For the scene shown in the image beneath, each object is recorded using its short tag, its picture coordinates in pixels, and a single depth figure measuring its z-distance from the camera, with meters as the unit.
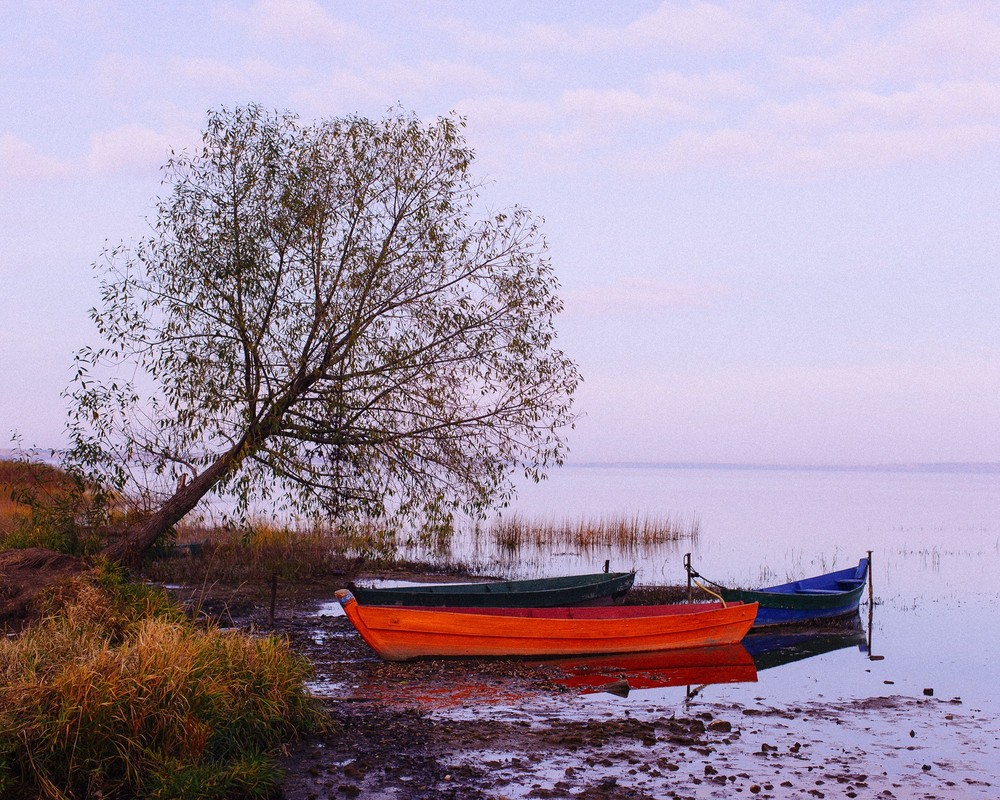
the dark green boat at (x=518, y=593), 15.32
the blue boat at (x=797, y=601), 18.64
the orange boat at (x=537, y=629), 13.88
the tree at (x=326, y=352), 14.78
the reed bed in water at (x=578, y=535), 33.88
